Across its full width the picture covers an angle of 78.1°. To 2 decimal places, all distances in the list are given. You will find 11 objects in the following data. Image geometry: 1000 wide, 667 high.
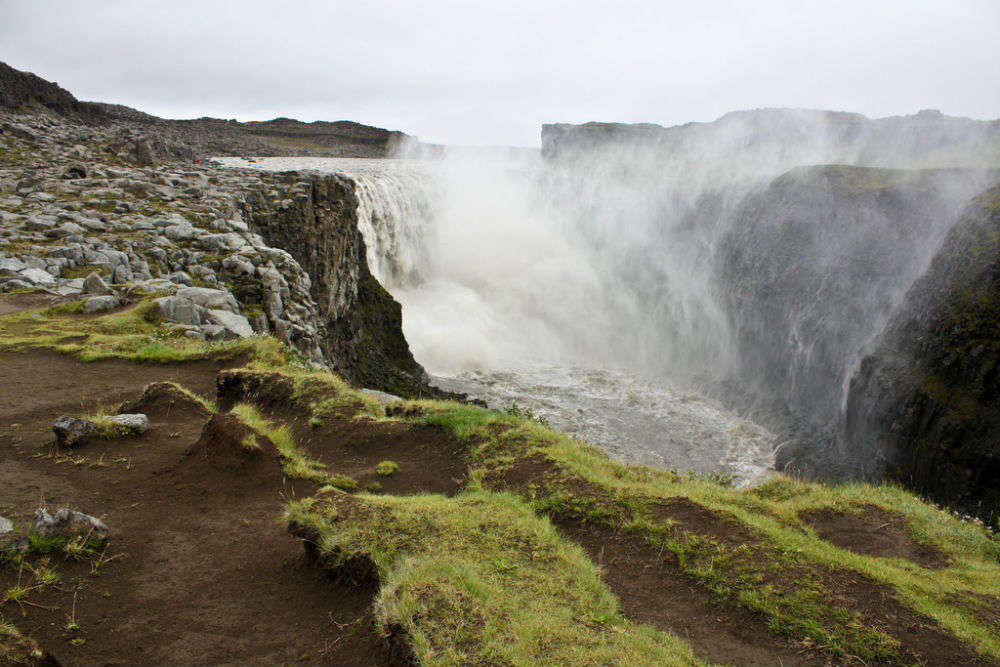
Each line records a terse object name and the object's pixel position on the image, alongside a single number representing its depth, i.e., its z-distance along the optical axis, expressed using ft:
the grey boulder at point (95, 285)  42.09
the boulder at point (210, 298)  42.22
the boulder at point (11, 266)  42.57
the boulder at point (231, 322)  40.09
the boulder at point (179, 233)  51.83
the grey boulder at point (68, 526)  16.14
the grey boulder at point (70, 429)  21.88
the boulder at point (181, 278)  44.98
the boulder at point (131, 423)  23.61
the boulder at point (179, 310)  38.88
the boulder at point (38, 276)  42.11
